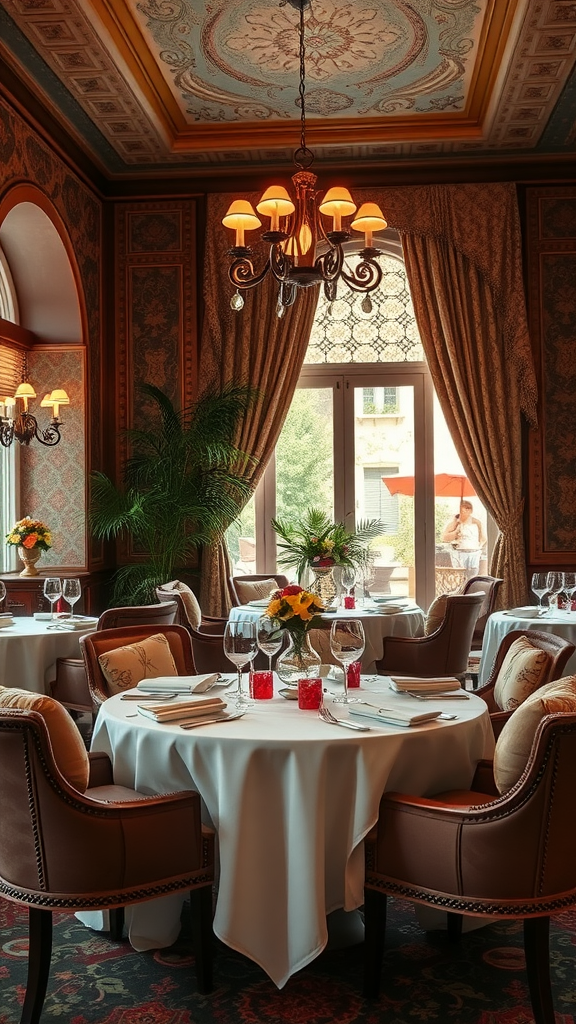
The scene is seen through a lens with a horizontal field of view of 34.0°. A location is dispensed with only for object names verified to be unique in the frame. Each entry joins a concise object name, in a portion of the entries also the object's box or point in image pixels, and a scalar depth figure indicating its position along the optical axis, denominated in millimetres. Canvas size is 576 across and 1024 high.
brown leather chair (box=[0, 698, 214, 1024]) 2465
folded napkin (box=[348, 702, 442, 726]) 2811
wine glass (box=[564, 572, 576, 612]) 5703
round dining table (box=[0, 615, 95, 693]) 4770
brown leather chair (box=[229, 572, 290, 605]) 6995
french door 7965
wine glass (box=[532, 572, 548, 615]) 5594
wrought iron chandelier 4570
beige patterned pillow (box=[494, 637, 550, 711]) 3230
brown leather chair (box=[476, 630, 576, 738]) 3211
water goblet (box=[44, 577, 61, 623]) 5211
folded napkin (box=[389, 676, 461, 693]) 3275
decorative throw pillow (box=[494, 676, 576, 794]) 2533
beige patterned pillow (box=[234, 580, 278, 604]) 6844
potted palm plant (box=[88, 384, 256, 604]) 7156
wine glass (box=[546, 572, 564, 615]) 5523
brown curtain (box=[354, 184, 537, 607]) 7496
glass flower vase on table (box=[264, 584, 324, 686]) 3070
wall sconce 6242
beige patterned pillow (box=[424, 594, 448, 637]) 5723
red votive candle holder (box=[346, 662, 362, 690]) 3400
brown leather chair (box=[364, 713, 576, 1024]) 2428
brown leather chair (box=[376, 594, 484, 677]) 5637
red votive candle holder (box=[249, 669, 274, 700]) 3242
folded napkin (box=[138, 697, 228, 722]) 2891
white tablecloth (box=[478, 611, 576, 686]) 5191
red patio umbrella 7902
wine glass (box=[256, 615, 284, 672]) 3020
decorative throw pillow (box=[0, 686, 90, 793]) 2557
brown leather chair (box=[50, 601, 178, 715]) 4703
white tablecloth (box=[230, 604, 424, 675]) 5605
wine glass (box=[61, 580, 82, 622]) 5176
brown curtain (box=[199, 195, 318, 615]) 7672
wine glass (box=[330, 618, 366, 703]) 2992
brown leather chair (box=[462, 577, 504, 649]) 6416
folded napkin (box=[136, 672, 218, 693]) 3195
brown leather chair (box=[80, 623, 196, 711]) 3607
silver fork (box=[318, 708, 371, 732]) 2750
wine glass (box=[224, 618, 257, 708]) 2994
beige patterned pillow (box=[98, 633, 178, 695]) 3592
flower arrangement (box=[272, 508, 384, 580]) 6121
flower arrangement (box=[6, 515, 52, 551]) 6070
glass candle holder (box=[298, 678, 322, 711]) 3072
